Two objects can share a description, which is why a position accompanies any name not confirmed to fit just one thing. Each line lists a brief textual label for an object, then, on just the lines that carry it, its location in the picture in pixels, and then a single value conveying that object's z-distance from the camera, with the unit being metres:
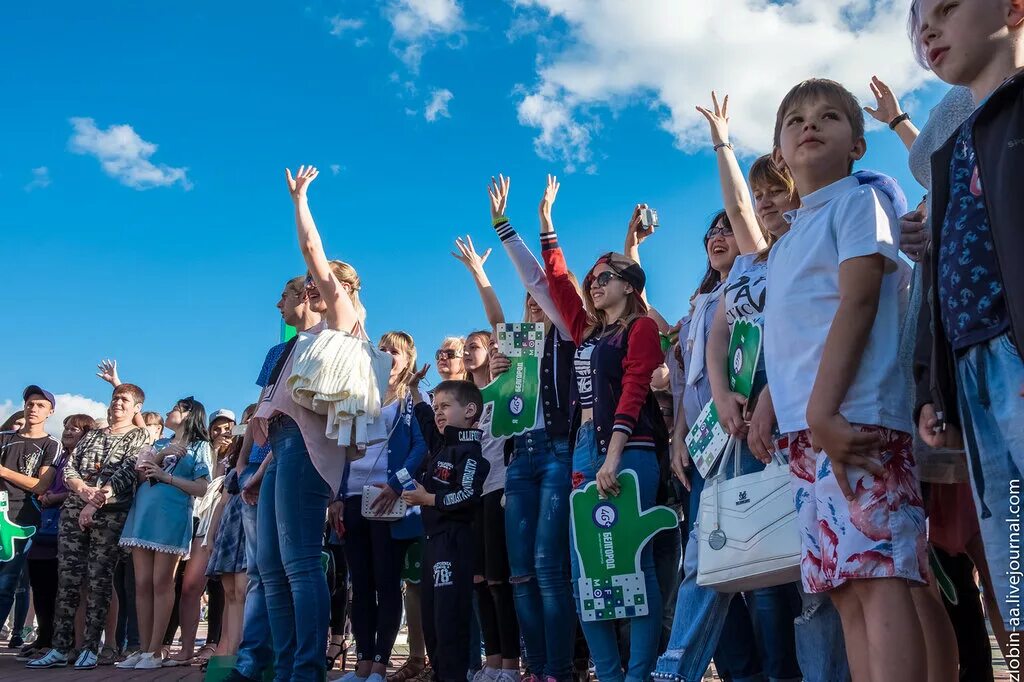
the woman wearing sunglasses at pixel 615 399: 3.42
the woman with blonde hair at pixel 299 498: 3.79
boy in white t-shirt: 1.82
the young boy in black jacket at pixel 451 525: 4.40
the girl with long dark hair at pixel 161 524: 6.43
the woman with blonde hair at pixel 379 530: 4.87
